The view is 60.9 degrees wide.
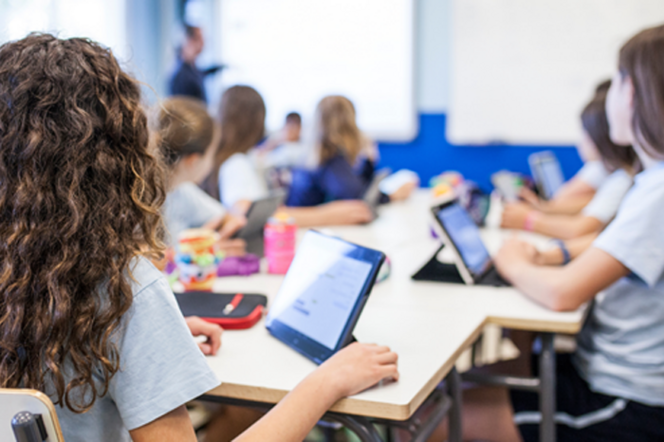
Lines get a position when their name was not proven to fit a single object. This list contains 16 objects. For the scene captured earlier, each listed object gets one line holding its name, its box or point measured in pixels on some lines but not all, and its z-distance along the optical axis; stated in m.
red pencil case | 1.15
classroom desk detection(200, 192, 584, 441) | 0.89
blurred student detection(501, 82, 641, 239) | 1.96
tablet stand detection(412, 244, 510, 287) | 1.50
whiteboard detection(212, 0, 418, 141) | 4.60
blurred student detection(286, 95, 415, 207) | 2.54
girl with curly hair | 0.65
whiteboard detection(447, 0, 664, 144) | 4.00
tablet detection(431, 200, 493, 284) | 1.42
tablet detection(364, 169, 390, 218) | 2.53
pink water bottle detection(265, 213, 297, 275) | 1.58
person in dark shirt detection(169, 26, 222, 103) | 3.95
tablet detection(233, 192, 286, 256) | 1.79
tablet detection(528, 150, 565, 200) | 3.17
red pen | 1.18
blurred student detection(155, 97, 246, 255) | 1.73
